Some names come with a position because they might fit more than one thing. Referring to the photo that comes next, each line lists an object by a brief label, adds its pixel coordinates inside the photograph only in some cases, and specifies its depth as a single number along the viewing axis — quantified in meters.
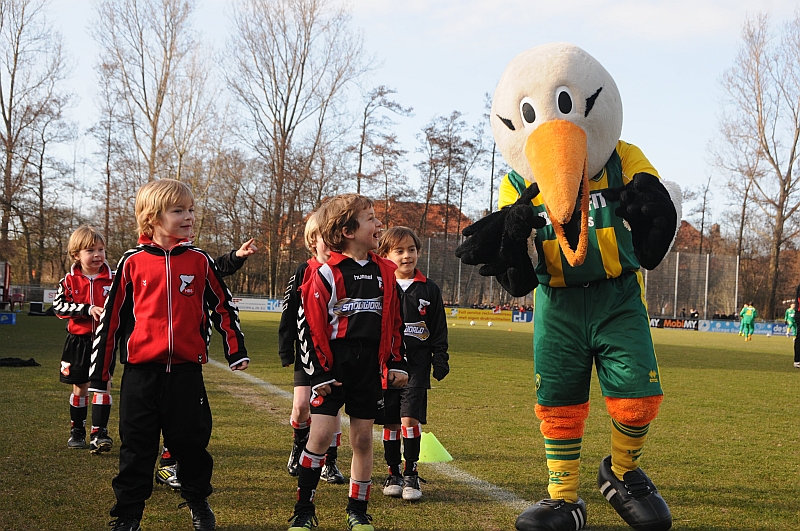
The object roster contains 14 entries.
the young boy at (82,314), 5.70
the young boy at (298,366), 4.88
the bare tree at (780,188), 48.91
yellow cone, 5.51
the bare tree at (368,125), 46.91
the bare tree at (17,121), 37.97
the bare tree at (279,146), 43.28
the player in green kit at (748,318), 32.00
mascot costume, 3.79
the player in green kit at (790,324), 31.11
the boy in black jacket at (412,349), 4.79
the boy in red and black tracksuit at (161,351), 3.74
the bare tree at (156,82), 40.22
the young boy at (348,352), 3.81
